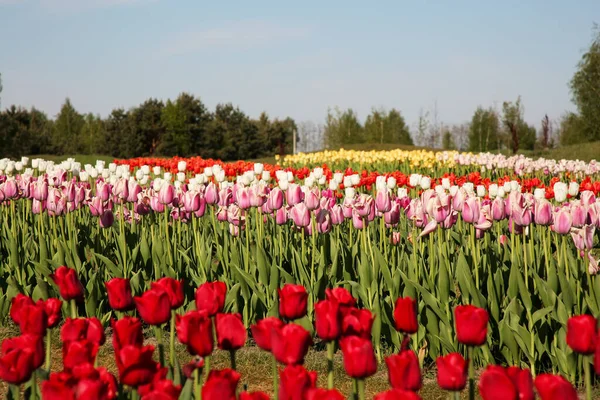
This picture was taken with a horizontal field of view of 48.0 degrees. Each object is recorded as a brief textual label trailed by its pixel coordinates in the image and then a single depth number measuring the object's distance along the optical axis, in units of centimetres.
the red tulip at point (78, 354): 200
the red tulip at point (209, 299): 246
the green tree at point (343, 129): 4656
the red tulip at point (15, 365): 198
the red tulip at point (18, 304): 238
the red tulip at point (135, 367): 195
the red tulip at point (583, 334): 214
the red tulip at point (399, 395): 162
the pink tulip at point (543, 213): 441
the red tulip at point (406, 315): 242
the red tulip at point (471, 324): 226
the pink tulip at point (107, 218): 566
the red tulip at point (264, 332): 213
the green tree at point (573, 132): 4822
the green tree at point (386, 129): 4603
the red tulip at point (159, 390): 167
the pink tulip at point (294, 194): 523
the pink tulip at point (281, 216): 547
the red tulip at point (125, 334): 213
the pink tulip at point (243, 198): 548
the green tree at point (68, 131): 4800
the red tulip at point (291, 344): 195
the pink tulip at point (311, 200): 494
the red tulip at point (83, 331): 222
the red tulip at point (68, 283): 291
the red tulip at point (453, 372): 193
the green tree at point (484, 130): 4758
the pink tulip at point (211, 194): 578
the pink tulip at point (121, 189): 602
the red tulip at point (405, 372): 189
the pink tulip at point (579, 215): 429
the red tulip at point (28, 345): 202
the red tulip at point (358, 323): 214
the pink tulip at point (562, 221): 433
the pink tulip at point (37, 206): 641
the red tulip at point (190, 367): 206
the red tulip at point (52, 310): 247
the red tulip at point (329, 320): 217
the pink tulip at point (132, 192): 606
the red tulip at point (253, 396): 164
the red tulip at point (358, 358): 197
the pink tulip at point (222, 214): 598
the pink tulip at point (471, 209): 475
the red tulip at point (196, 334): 210
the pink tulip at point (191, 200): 561
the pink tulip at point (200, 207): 571
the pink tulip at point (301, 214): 495
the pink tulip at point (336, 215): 532
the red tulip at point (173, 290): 254
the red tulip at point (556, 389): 160
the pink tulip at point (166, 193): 575
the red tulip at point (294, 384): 169
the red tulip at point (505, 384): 167
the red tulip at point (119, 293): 271
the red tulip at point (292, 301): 239
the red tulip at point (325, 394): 163
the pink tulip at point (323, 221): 509
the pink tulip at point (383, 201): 502
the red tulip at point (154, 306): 238
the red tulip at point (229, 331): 218
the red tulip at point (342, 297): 234
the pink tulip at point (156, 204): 595
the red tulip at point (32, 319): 235
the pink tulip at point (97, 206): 598
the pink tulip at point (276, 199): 535
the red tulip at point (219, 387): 169
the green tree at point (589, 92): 4628
